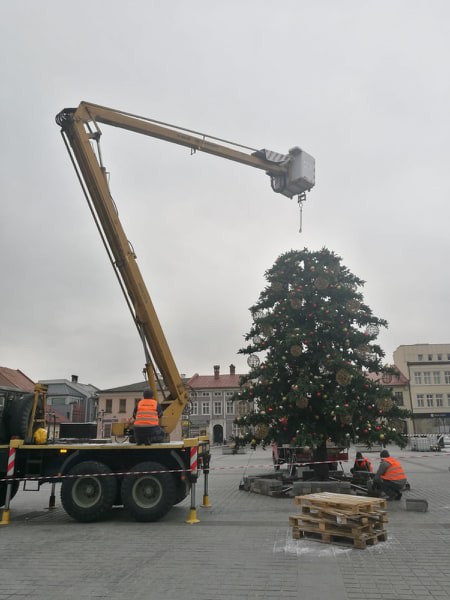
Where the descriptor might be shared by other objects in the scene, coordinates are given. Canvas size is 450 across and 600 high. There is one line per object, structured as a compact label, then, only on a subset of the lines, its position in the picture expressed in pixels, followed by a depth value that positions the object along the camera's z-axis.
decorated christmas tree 13.14
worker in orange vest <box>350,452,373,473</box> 14.62
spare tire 10.55
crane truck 9.90
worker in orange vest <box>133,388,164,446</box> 9.97
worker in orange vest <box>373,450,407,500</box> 11.66
